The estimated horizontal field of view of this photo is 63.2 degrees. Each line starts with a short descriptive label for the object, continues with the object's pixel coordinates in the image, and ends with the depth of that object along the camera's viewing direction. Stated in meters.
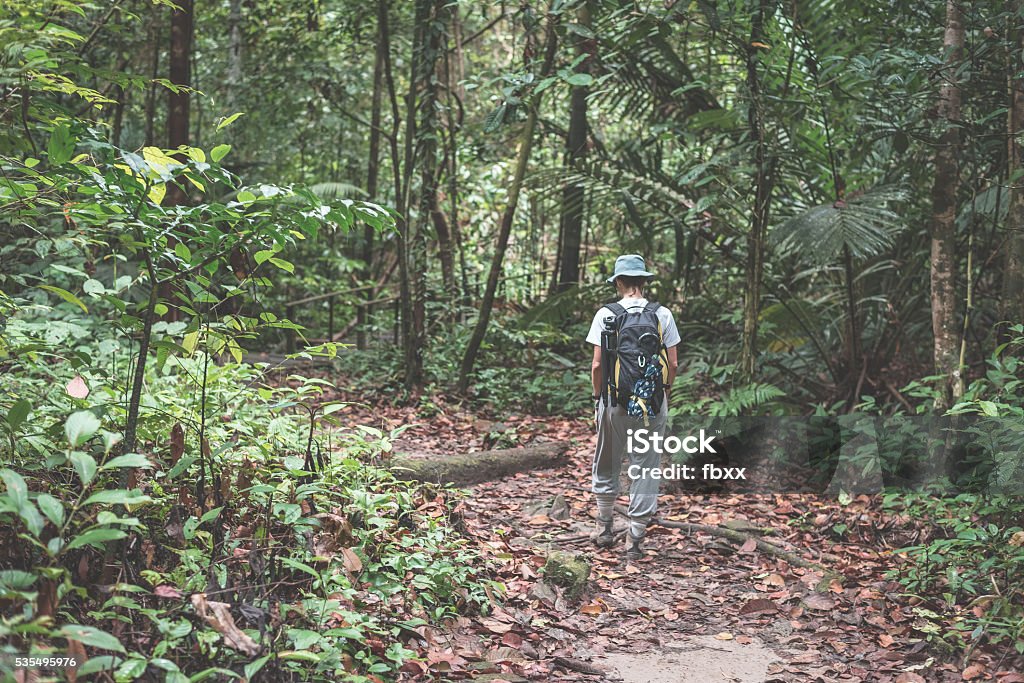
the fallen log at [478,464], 5.88
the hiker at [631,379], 5.40
